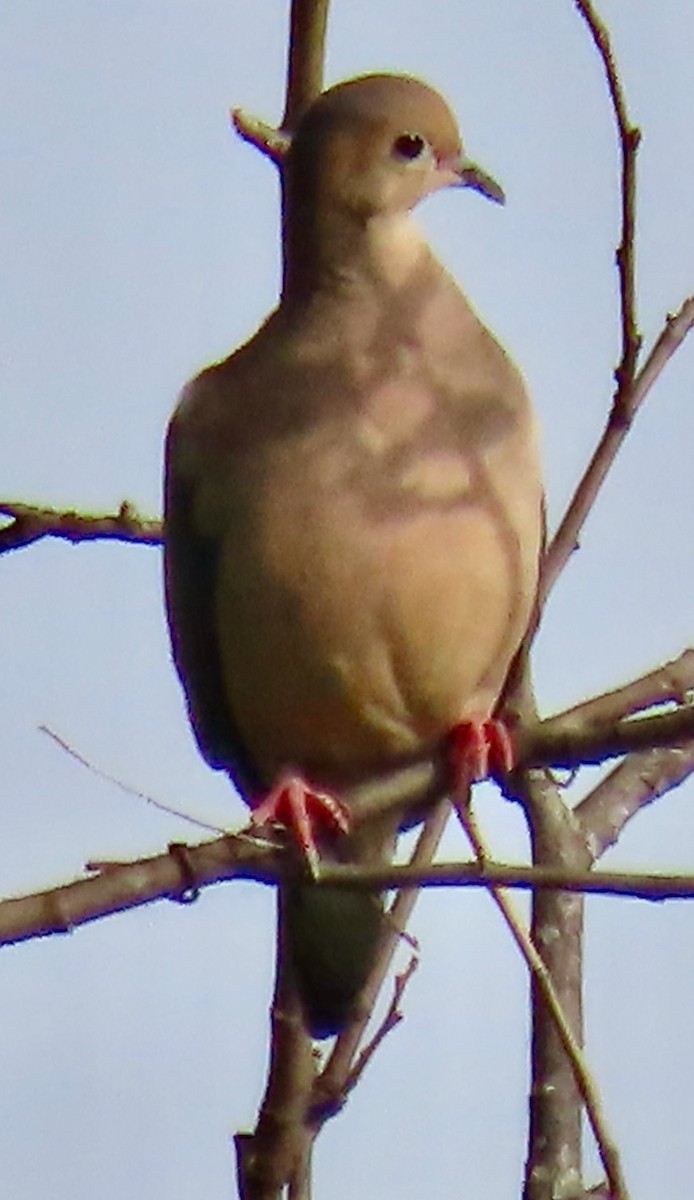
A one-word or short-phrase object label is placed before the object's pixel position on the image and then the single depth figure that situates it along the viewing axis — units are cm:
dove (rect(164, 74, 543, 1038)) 457
